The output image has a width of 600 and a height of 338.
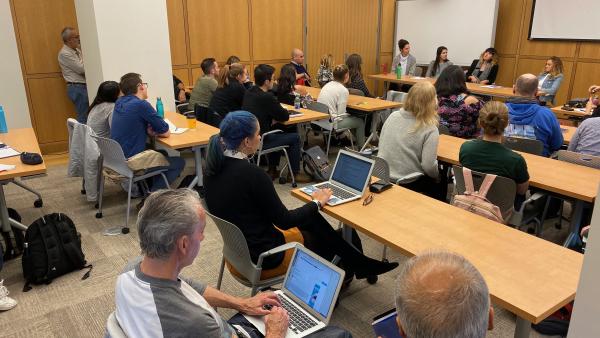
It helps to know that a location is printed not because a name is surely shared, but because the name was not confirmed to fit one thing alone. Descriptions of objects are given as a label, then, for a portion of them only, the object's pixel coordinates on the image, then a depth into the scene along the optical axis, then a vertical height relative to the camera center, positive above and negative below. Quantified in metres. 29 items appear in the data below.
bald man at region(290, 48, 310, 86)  8.01 -0.65
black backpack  3.16 -1.51
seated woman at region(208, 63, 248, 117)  5.26 -0.71
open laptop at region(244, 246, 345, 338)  1.85 -1.09
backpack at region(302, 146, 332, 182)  4.10 -1.32
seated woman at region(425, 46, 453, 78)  8.57 -0.60
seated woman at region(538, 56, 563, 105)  6.43 -0.66
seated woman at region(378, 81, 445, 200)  3.32 -0.79
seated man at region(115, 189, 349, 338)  1.38 -0.75
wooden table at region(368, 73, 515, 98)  6.80 -0.89
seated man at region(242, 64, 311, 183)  4.80 -0.80
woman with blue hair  2.30 -0.80
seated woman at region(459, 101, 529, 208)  2.87 -0.76
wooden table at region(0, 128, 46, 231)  3.21 -0.95
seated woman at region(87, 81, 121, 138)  4.34 -0.72
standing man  6.05 -0.50
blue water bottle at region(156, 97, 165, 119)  4.83 -0.79
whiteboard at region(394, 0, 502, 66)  8.49 +0.06
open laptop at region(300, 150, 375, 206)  2.67 -0.86
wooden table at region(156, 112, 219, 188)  4.08 -0.97
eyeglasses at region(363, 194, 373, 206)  2.59 -0.94
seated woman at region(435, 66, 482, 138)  4.21 -0.68
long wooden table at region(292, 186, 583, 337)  1.71 -0.95
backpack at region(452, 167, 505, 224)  2.52 -0.94
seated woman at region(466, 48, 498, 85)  8.01 -0.66
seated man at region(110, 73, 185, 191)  4.10 -0.78
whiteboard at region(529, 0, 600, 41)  7.36 +0.17
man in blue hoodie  3.84 -0.73
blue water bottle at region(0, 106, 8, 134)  4.27 -0.87
